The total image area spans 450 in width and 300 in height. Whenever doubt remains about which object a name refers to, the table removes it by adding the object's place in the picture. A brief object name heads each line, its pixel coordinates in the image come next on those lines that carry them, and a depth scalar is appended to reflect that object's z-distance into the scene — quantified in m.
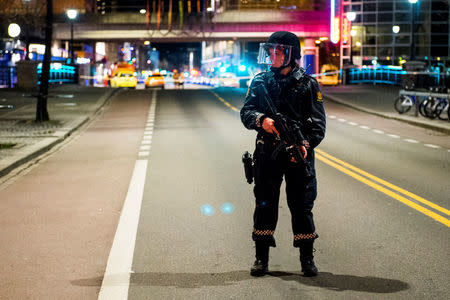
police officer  6.14
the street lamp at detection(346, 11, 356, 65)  51.90
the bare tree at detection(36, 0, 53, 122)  24.31
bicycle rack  24.84
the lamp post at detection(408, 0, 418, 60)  43.23
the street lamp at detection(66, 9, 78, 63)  41.78
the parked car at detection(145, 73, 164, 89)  61.84
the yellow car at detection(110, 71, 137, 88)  63.67
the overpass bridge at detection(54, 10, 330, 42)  75.00
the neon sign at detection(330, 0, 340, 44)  67.62
